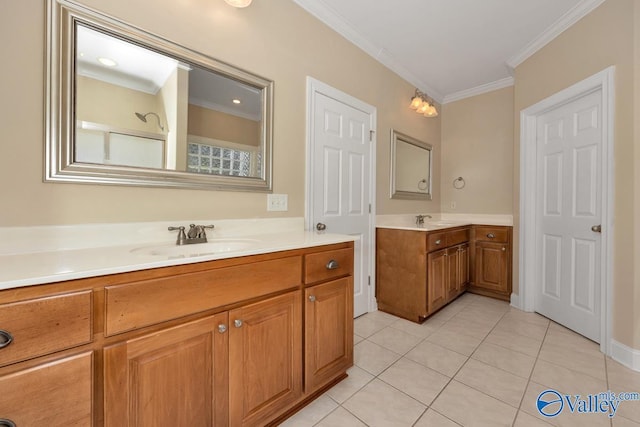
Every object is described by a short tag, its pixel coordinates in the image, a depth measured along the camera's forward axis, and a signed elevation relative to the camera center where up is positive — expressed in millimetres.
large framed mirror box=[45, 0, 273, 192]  1117 +536
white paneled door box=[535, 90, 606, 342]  2066 +7
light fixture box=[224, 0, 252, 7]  1486 +1222
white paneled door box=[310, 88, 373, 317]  2125 +338
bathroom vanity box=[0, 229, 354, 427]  682 -454
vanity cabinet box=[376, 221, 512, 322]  2373 -540
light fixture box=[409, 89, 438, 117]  2901 +1220
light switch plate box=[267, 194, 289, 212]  1812 +77
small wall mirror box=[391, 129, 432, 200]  2895 +572
